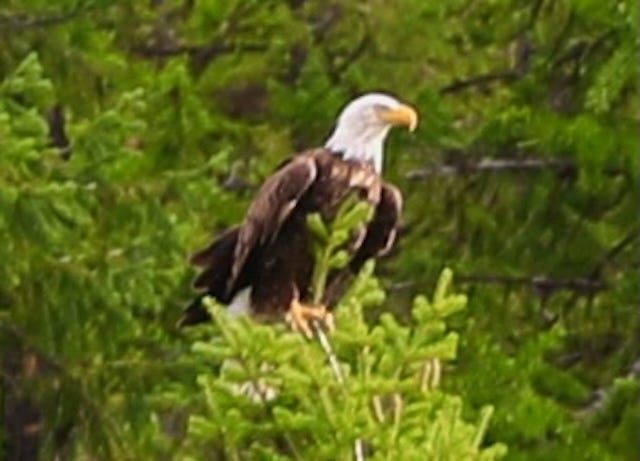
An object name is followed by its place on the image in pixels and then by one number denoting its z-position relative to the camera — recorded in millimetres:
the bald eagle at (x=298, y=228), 18672
